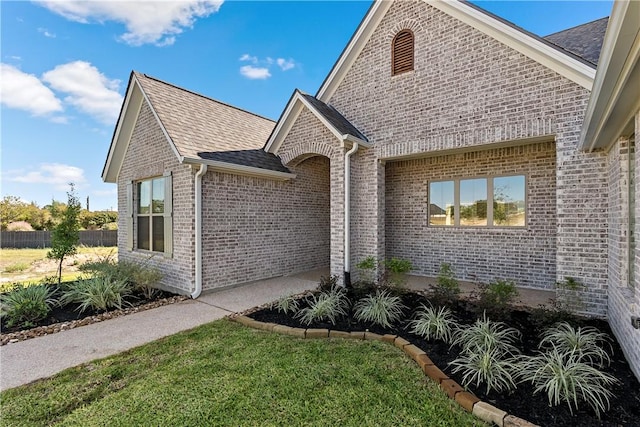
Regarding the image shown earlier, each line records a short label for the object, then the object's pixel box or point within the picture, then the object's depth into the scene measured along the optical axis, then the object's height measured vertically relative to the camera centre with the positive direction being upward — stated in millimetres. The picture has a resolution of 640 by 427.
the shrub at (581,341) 3689 -1763
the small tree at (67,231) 7562 -510
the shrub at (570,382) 2795 -1739
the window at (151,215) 7570 -98
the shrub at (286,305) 5669 -1851
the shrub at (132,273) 6859 -1469
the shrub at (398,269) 6371 -1254
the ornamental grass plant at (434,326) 4363 -1787
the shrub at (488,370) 3123 -1791
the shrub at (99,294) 6105 -1773
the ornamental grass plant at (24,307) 5402 -1798
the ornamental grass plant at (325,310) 5223 -1835
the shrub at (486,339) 3822 -1763
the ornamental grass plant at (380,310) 5070 -1790
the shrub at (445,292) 5492 -1530
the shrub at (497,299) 4930 -1504
